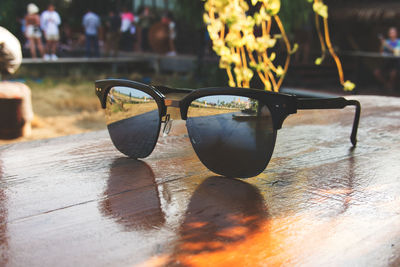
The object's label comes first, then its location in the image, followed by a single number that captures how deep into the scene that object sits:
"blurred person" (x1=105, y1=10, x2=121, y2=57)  12.94
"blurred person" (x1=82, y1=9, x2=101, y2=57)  12.39
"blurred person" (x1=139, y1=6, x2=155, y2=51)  15.61
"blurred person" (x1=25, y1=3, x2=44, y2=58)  10.67
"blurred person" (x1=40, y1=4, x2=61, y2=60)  11.07
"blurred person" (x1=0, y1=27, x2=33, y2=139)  4.03
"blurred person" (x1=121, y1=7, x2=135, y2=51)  14.48
